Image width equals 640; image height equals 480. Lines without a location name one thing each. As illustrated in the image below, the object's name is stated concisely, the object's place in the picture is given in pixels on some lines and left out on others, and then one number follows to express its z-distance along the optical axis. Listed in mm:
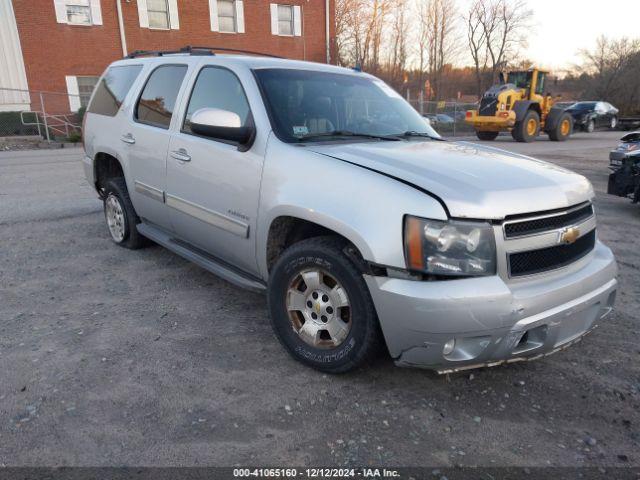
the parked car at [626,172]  6617
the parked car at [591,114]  26875
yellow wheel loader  19312
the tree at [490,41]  41344
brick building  19344
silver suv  2332
